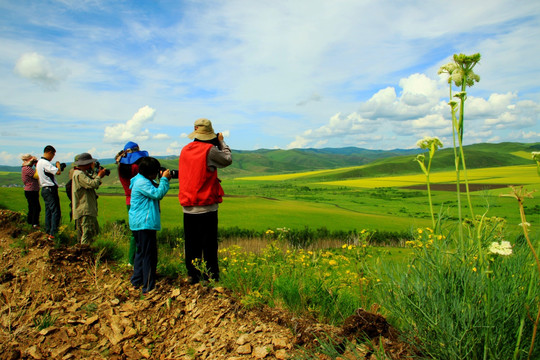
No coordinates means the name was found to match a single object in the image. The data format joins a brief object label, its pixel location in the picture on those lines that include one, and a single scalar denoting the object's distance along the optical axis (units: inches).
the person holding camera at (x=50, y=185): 338.3
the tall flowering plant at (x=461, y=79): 97.9
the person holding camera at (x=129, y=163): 246.5
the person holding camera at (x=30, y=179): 369.7
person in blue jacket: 213.8
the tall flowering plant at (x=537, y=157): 87.2
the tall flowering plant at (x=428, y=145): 116.2
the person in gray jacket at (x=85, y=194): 288.7
